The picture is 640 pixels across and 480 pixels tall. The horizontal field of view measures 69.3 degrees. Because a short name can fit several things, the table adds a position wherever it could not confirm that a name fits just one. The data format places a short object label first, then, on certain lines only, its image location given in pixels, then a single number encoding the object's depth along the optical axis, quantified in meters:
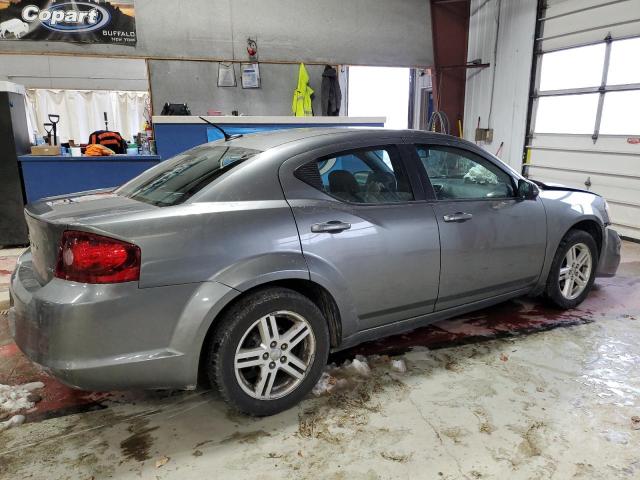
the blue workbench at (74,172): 5.72
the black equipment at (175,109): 7.69
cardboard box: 5.75
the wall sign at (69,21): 7.60
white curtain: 9.69
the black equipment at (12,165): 5.44
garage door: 6.51
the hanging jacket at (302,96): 9.01
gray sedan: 1.85
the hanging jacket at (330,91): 9.10
